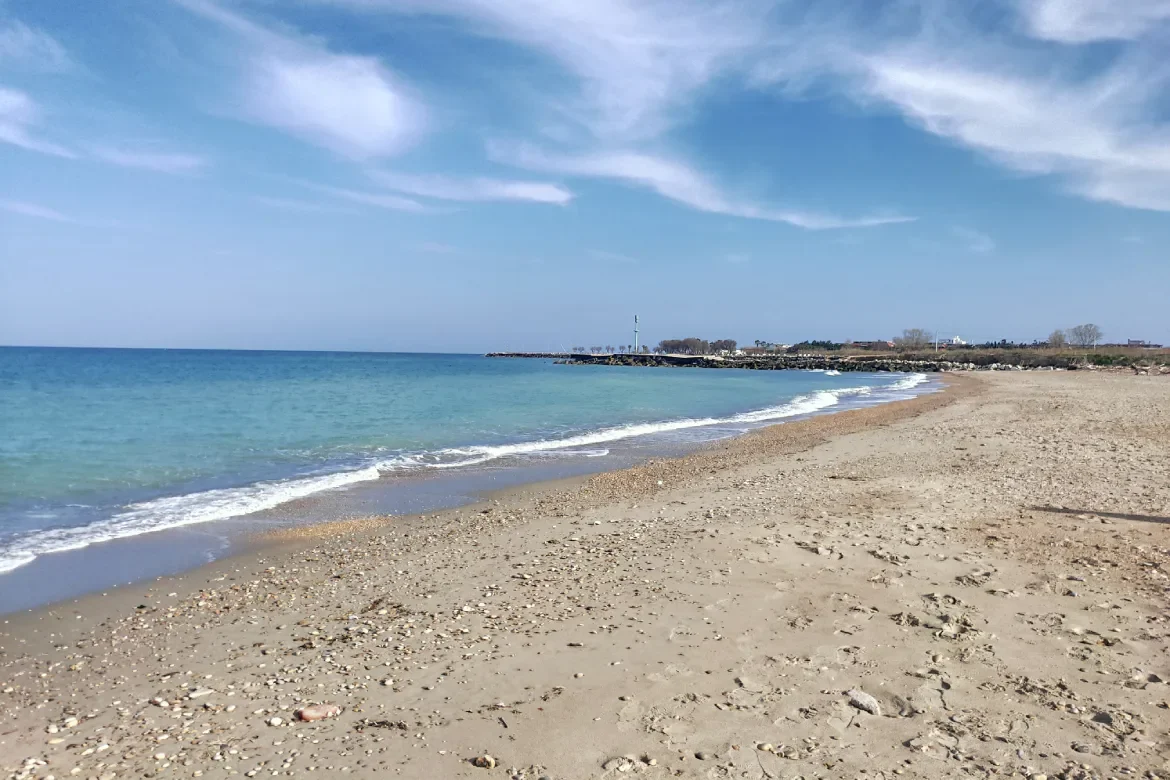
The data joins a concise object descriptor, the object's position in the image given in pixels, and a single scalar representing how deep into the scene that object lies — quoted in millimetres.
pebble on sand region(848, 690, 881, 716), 4152
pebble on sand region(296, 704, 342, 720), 4266
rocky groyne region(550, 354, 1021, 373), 90625
